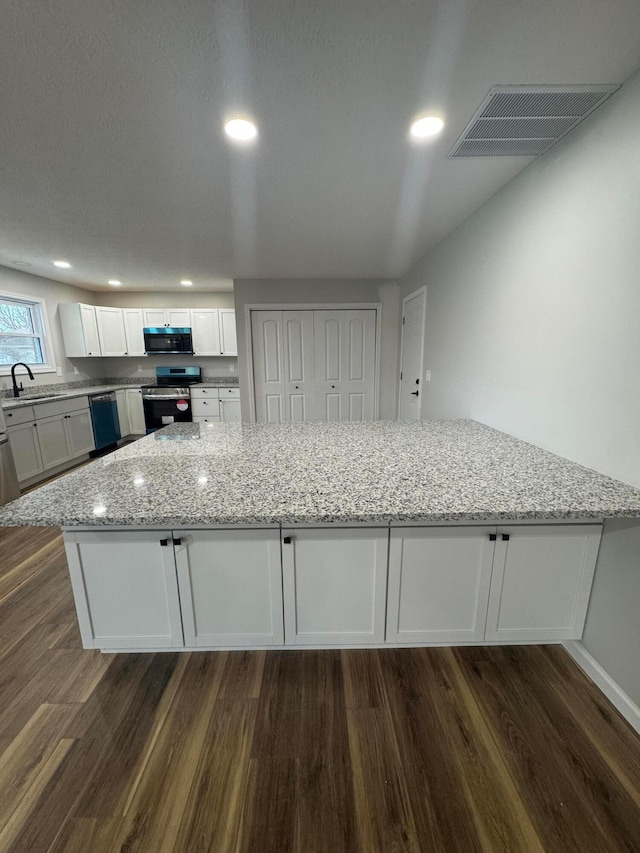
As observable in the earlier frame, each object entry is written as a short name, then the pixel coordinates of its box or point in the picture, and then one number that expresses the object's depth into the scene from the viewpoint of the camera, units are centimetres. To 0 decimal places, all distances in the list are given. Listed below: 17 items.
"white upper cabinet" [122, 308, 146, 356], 513
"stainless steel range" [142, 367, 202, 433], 514
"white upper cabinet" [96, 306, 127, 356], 498
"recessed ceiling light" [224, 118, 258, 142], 145
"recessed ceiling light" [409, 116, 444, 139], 144
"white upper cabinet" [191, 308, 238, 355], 512
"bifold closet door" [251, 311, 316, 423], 452
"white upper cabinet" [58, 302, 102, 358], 464
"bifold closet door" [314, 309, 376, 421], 456
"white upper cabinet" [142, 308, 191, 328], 512
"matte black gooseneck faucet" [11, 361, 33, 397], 380
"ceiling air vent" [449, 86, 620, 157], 129
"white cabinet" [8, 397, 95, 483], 341
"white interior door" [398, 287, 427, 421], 357
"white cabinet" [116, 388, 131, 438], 516
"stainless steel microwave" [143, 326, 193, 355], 507
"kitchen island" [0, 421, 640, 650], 132
